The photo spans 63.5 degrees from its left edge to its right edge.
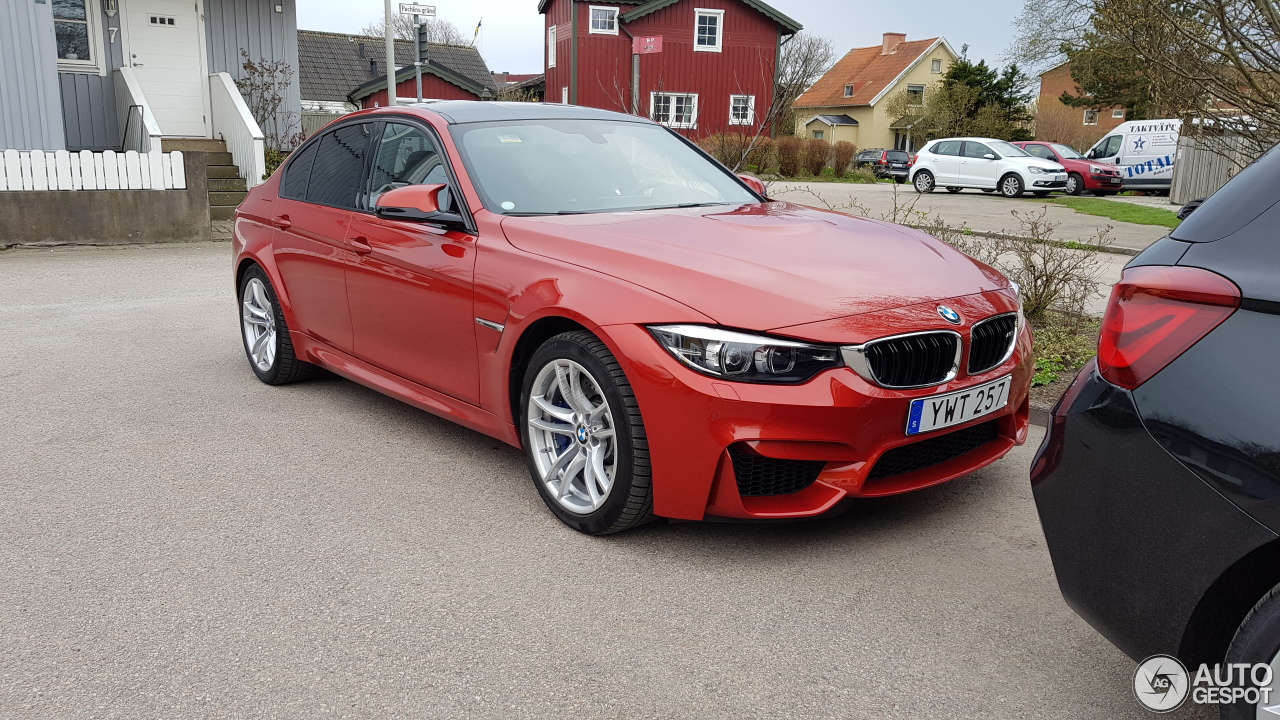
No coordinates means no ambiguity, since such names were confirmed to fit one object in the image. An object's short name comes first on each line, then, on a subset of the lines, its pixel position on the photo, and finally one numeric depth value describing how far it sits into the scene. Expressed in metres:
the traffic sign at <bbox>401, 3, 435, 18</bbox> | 18.97
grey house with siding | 16.66
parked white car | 26.00
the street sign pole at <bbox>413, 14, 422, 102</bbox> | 19.94
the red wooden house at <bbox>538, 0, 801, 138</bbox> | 42.22
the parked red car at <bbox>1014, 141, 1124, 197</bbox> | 26.48
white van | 25.89
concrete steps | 15.49
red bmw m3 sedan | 3.33
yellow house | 69.69
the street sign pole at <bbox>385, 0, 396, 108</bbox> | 20.52
